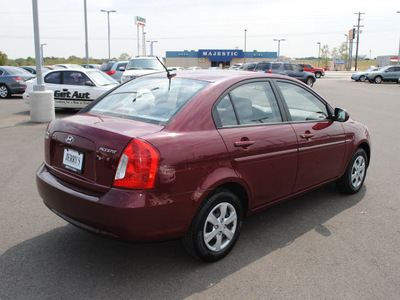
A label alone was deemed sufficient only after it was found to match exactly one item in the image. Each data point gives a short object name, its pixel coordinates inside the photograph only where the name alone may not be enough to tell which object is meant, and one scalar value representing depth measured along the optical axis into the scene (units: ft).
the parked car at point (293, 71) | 98.99
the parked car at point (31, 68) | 88.12
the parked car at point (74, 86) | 40.16
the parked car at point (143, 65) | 58.67
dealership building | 292.61
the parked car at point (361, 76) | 127.44
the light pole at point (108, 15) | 145.38
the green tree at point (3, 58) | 167.53
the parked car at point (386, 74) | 117.08
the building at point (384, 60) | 246.27
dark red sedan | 9.35
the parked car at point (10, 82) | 60.39
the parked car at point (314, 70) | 151.15
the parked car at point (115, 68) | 75.06
